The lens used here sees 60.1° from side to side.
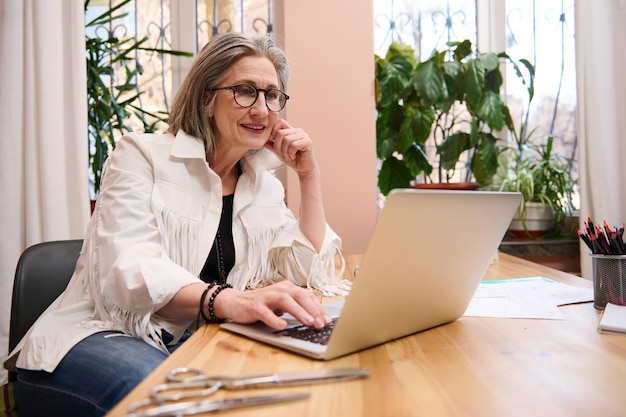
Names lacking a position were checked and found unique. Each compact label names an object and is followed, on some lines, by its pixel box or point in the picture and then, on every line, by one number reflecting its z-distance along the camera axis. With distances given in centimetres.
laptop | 62
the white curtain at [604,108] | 254
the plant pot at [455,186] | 191
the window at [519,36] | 296
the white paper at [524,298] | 92
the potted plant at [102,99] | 247
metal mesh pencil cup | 93
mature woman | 88
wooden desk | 50
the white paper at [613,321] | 77
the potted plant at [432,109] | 260
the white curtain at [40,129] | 209
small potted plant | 272
